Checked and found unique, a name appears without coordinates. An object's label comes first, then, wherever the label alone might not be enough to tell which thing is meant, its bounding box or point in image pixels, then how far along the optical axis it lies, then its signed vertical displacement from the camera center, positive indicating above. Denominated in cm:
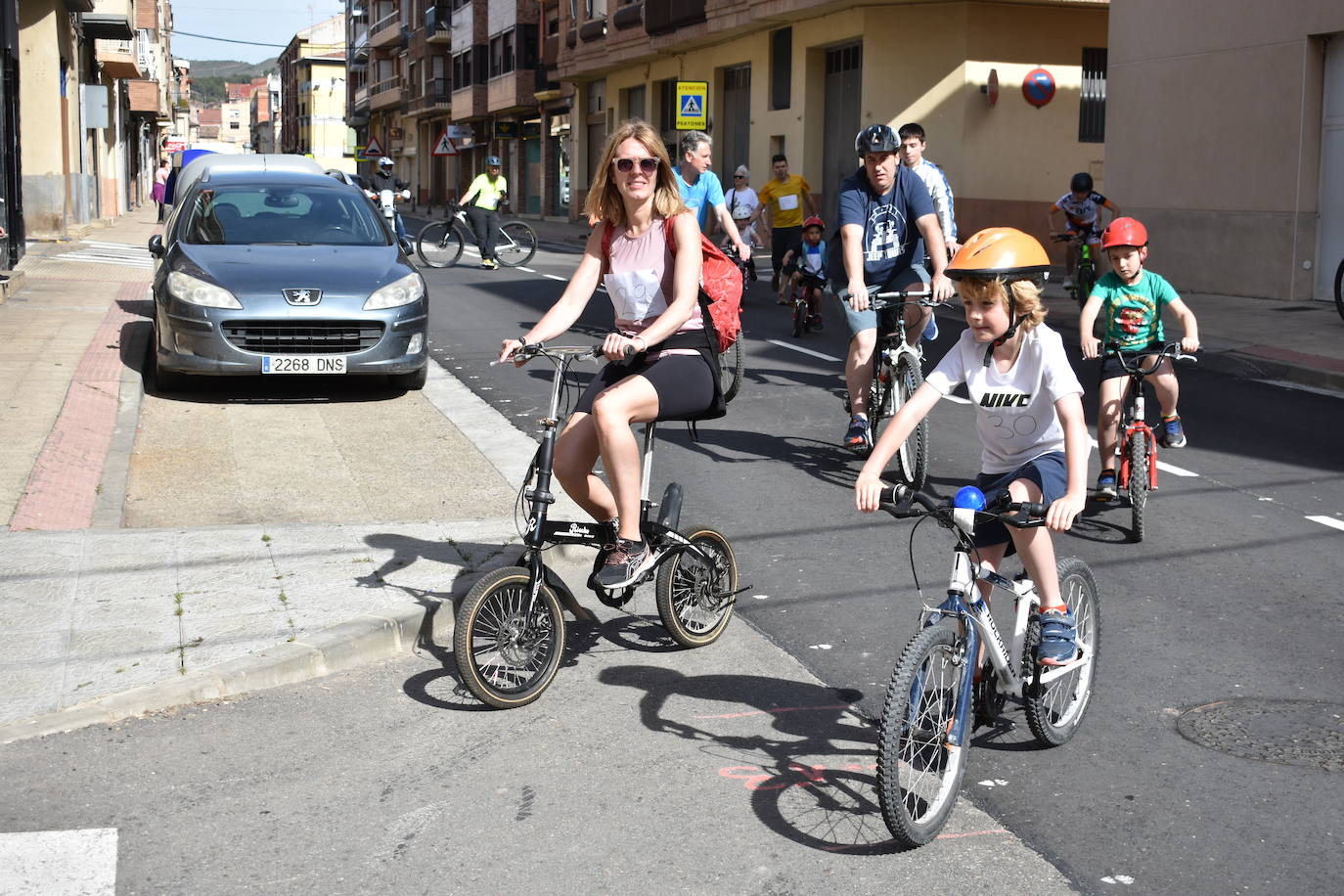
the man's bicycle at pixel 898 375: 832 -75
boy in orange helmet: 401 -44
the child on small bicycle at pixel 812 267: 1574 -30
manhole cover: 451 -150
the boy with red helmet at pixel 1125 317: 746 -38
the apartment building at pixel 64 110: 2162 +250
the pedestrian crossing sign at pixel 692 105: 2840 +248
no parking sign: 2872 +288
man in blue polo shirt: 1170 +44
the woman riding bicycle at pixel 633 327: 508 -31
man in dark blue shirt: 824 -1
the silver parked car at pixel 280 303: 1038 -47
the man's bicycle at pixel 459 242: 2445 -8
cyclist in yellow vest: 2405 +43
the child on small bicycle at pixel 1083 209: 1770 +36
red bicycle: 720 -96
